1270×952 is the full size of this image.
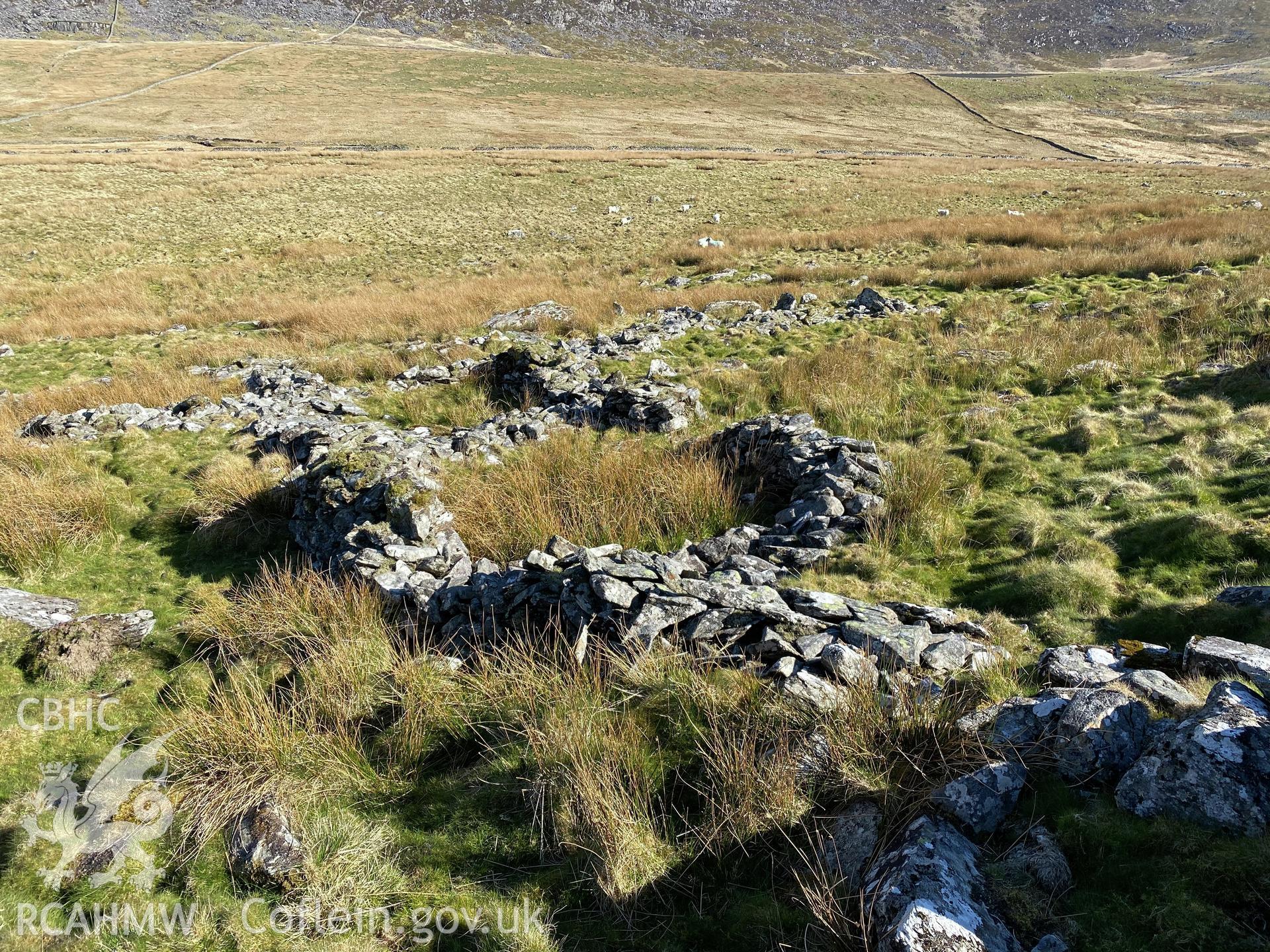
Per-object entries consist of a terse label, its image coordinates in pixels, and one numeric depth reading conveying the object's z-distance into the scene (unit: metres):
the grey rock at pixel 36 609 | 6.00
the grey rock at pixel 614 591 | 5.32
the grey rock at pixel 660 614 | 5.18
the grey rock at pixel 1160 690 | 3.95
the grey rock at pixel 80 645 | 5.49
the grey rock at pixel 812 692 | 4.28
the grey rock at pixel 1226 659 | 4.05
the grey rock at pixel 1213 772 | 3.13
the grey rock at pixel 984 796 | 3.54
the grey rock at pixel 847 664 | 4.52
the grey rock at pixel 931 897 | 2.89
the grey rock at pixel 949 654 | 4.80
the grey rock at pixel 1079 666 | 4.41
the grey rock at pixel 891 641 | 4.76
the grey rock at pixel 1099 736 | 3.64
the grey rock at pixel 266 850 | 3.73
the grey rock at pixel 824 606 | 5.26
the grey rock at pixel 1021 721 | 3.88
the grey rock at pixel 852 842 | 3.45
